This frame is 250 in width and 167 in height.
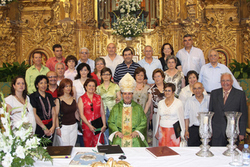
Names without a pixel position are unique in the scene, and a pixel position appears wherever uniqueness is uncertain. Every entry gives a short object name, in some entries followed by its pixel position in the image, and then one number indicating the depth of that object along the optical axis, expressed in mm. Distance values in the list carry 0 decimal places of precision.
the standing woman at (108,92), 5414
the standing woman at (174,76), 5543
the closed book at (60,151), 3004
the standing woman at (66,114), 4797
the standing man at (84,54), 6425
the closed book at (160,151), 3061
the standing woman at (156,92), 5301
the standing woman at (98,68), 5840
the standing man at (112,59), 6578
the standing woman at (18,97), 4160
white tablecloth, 2793
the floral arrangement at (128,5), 9344
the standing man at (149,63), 6164
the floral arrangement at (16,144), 2320
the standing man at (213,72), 5629
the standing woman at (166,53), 6237
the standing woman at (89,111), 4910
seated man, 4355
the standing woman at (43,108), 4629
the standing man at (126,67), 5930
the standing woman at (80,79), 5521
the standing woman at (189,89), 5309
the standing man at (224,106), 4387
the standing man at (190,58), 6508
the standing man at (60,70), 5688
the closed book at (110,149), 3155
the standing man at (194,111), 4949
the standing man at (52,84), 5111
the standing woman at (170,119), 4691
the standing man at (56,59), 6379
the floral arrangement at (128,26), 9133
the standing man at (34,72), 5855
